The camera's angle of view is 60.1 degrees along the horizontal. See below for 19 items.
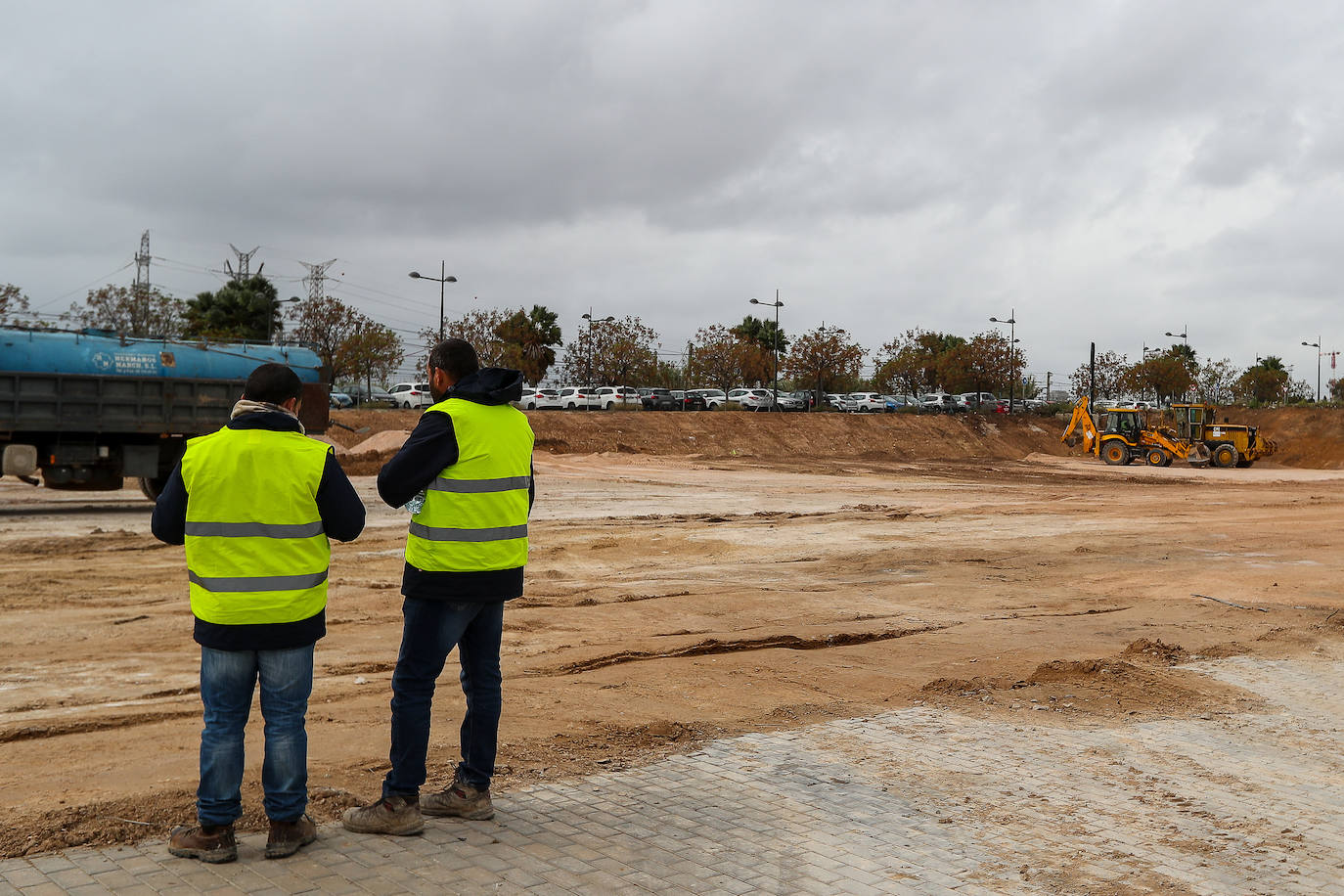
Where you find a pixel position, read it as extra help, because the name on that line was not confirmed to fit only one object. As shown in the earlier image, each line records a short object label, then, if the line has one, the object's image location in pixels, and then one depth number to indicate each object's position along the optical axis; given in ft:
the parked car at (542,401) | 196.85
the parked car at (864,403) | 221.05
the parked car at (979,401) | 237.18
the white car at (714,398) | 210.79
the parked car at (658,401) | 201.98
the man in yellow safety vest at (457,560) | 15.52
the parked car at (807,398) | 217.97
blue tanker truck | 61.77
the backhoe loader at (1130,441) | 146.72
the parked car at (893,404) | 222.69
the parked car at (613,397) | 196.44
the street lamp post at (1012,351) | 249.34
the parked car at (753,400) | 206.80
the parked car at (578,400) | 195.00
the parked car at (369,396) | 196.85
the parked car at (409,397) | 192.13
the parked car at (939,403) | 223.51
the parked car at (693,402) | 213.46
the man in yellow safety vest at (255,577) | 14.28
